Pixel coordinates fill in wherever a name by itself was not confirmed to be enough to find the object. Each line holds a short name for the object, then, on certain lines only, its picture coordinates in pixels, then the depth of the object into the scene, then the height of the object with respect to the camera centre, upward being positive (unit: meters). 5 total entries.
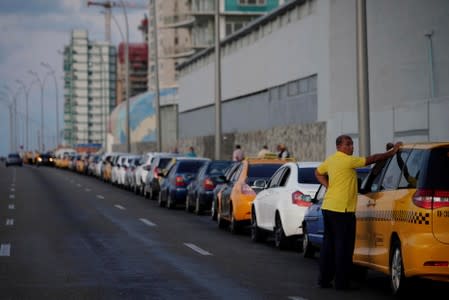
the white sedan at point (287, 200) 20.84 -0.68
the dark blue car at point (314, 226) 18.45 -0.99
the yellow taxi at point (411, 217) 12.91 -0.62
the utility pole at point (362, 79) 27.31 +1.77
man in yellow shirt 14.92 -0.63
